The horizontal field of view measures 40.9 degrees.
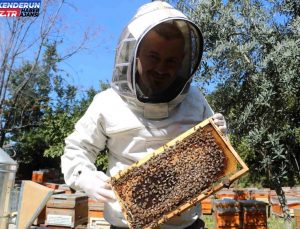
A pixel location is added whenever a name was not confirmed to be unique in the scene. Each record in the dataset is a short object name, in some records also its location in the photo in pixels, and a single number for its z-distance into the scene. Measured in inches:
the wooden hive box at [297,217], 202.2
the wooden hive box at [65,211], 231.8
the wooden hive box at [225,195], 350.8
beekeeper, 62.6
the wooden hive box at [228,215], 217.5
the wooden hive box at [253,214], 216.1
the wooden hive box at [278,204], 257.1
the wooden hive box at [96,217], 241.1
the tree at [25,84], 442.0
